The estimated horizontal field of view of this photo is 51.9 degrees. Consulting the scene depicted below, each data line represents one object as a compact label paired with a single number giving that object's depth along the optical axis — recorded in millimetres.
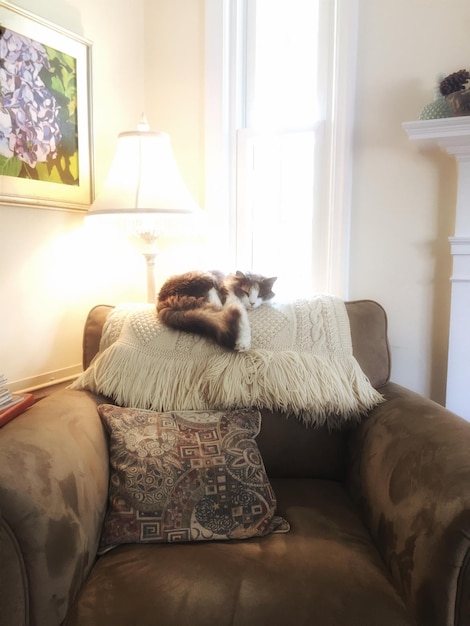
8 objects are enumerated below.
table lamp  1599
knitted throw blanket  1406
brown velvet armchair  888
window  1897
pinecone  1499
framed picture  1510
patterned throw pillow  1133
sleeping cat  1452
